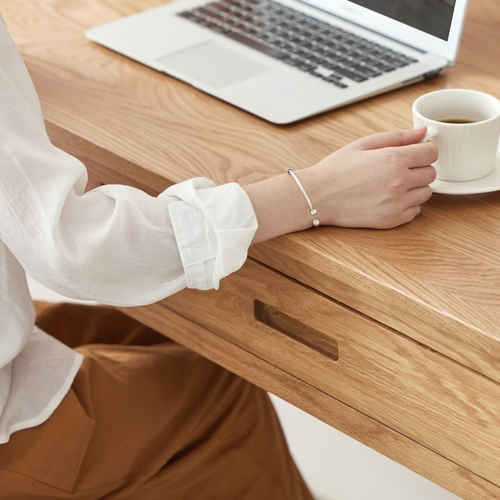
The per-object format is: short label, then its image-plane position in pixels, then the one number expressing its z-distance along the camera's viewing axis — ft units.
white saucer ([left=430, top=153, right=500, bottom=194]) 6.12
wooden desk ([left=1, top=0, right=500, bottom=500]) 5.84
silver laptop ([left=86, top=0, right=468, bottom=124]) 6.69
